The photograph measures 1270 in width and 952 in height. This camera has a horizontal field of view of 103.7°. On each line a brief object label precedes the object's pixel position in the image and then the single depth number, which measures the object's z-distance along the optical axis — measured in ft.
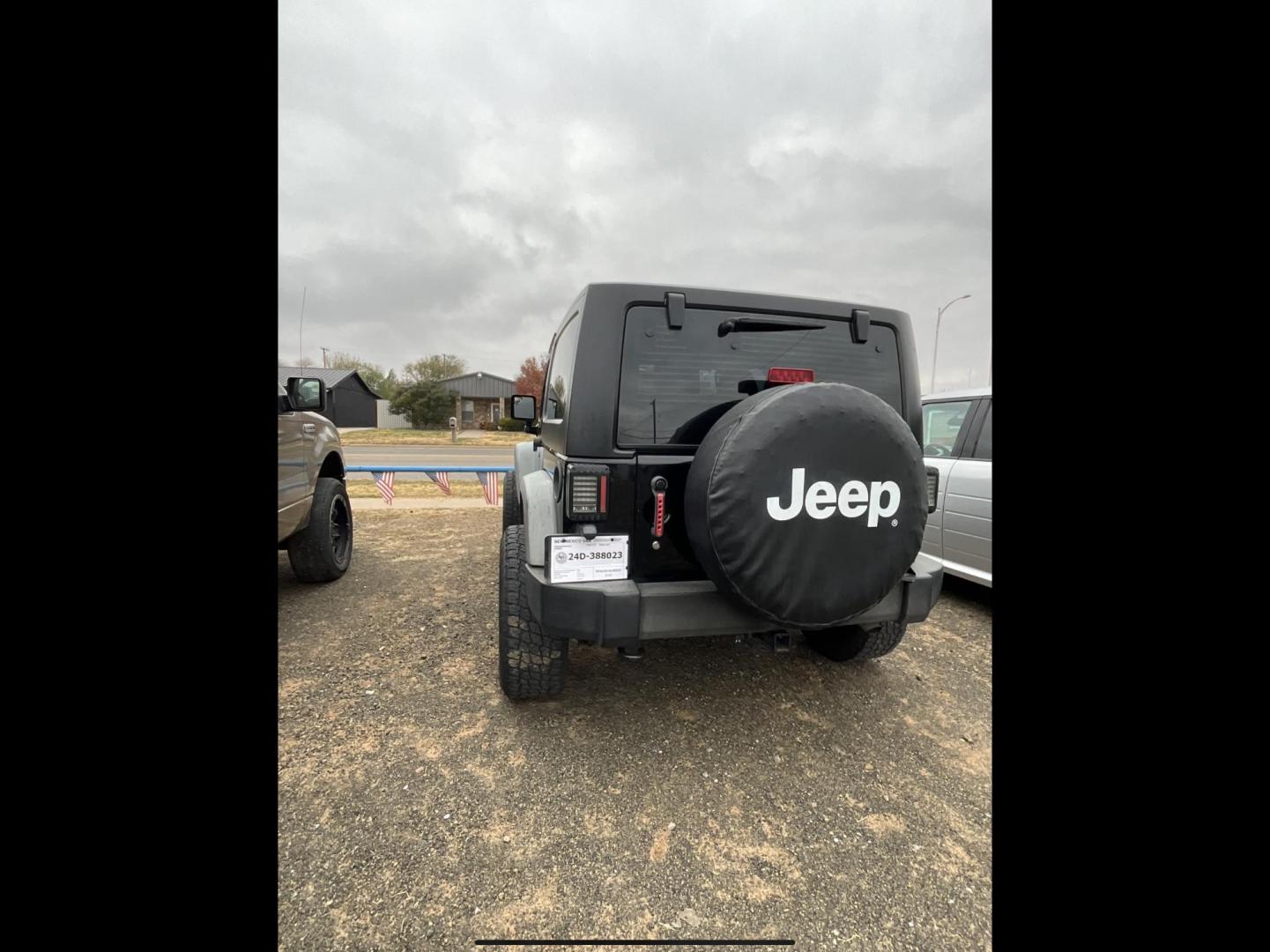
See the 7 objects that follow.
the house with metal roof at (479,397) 134.82
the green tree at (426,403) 115.24
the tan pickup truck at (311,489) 11.29
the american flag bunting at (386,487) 25.81
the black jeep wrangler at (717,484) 5.75
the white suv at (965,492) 11.86
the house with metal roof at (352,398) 112.98
